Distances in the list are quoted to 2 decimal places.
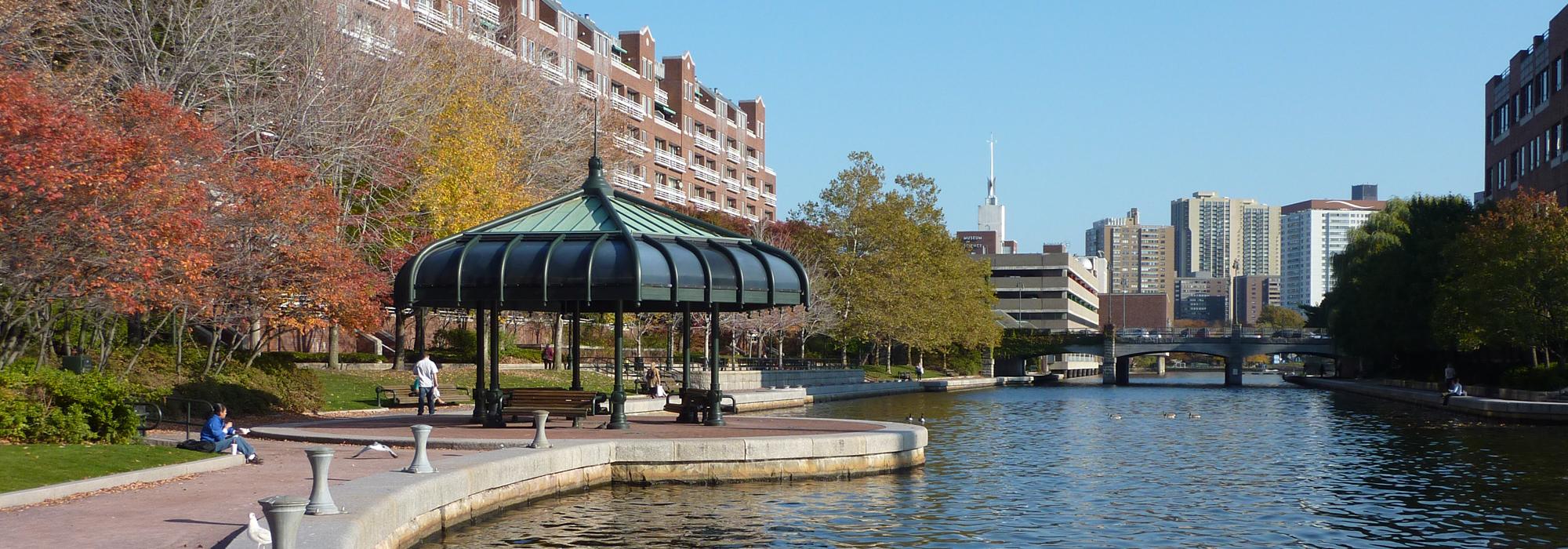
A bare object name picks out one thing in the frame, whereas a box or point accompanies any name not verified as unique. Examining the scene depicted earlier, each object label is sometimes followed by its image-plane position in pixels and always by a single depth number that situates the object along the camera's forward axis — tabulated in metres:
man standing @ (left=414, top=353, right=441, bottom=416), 33.06
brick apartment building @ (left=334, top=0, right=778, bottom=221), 66.94
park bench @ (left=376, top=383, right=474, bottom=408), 39.50
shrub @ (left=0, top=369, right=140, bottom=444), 21.77
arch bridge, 119.00
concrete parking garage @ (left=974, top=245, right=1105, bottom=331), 182.88
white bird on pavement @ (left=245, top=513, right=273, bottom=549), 12.71
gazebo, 25.75
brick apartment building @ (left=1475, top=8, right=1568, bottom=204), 68.38
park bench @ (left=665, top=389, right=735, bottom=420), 30.25
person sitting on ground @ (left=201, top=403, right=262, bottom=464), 21.64
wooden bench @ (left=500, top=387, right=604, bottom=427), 27.94
